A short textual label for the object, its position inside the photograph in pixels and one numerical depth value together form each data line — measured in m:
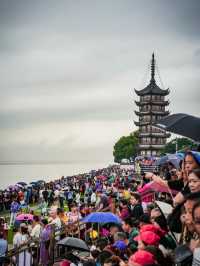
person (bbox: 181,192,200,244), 4.14
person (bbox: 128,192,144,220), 9.74
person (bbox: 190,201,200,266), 3.51
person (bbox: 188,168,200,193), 4.75
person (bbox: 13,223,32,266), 9.32
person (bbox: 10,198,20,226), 21.43
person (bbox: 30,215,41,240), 11.87
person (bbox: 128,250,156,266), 4.42
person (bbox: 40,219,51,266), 10.32
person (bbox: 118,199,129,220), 10.73
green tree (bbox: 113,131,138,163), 138.88
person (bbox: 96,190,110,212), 12.21
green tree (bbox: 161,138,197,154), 101.44
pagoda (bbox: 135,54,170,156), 101.75
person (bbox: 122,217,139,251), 7.84
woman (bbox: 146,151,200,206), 5.10
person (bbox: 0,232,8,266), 10.08
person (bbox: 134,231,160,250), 5.29
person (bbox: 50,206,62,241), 10.91
